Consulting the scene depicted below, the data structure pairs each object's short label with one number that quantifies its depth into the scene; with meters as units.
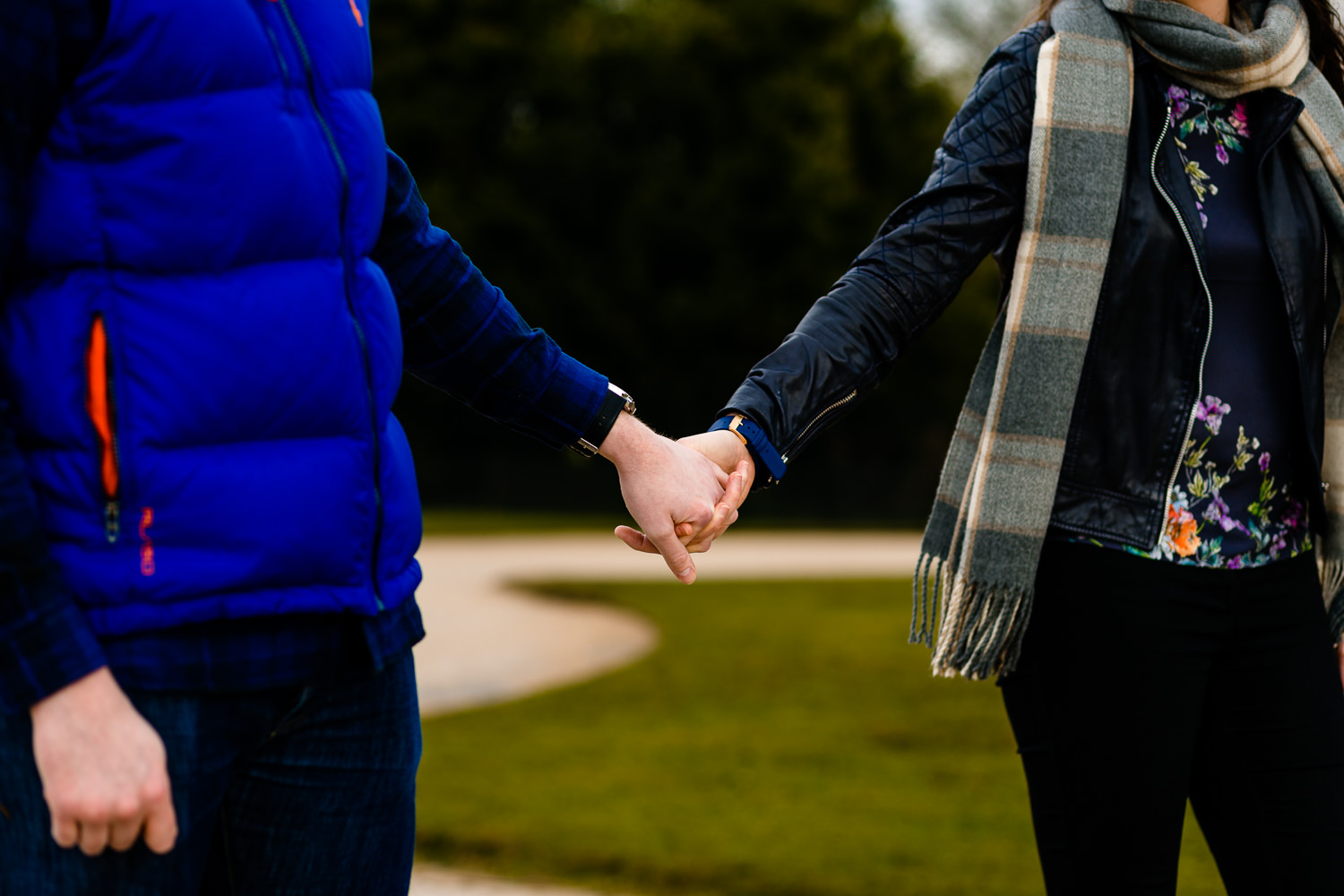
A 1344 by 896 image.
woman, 3.59
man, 3.08
